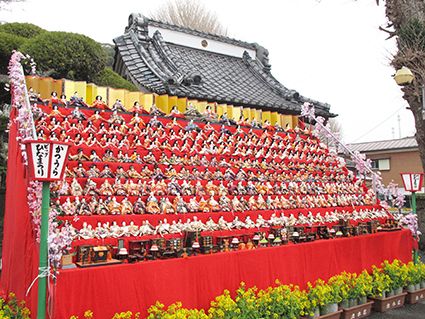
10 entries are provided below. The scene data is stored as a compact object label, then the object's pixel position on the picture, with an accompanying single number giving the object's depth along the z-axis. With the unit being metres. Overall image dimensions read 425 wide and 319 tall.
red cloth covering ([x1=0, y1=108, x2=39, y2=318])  4.28
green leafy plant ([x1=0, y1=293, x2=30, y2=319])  3.95
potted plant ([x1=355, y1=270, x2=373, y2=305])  5.55
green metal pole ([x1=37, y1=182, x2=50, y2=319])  2.95
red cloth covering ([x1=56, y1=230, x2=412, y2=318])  3.69
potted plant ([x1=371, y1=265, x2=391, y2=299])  5.85
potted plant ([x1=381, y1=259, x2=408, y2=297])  6.19
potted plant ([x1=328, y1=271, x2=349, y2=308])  5.23
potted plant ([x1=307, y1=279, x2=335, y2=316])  5.06
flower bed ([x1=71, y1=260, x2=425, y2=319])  4.27
